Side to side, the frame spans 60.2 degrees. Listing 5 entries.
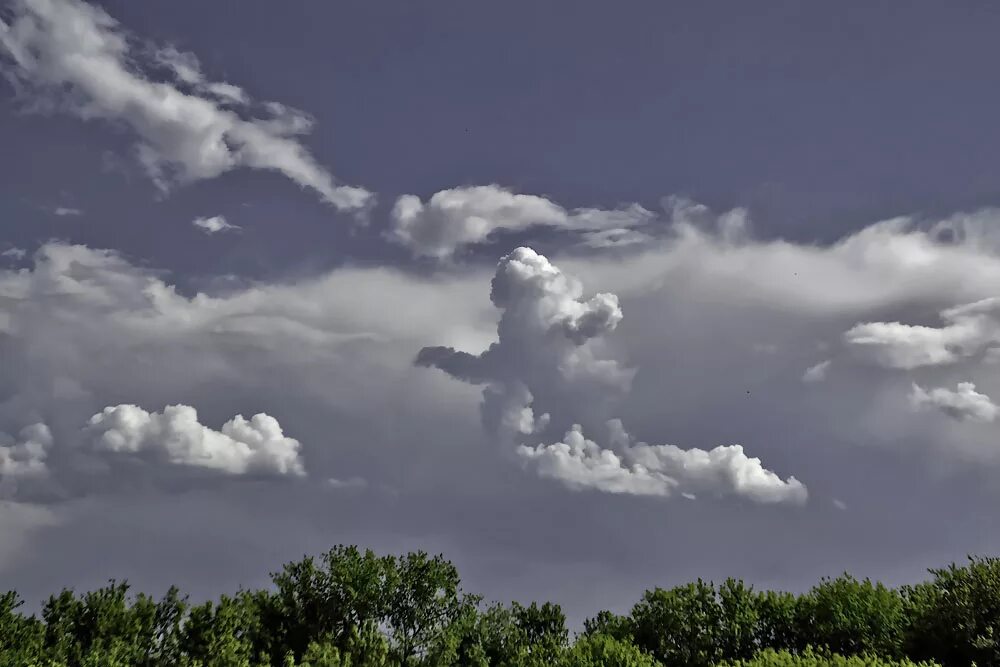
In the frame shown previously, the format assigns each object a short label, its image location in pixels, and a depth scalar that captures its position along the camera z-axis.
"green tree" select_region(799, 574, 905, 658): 67.00
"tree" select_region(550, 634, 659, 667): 59.56
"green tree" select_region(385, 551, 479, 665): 74.69
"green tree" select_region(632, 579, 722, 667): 72.19
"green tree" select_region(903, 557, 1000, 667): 60.62
